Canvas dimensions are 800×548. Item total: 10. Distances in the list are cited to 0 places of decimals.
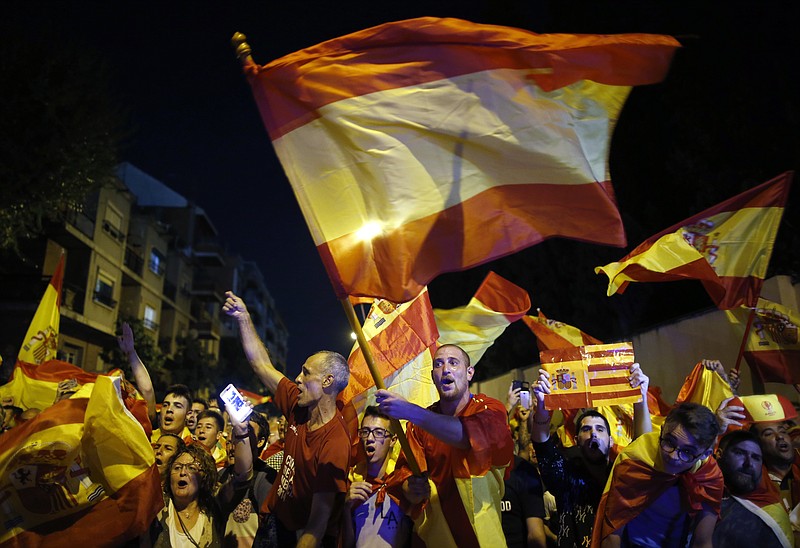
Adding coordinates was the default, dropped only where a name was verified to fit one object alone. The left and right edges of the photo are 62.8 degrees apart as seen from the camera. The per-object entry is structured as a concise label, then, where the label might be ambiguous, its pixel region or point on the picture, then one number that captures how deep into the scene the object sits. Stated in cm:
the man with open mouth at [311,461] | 387
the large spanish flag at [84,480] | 392
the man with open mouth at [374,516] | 410
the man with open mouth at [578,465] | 454
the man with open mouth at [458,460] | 360
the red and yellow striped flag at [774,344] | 740
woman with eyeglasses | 445
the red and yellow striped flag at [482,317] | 821
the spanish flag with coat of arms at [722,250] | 686
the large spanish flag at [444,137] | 389
